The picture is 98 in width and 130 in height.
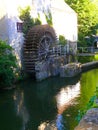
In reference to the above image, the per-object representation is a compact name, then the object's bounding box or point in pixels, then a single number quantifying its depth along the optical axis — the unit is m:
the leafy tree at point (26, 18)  9.54
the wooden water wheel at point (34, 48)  9.20
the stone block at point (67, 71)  9.52
